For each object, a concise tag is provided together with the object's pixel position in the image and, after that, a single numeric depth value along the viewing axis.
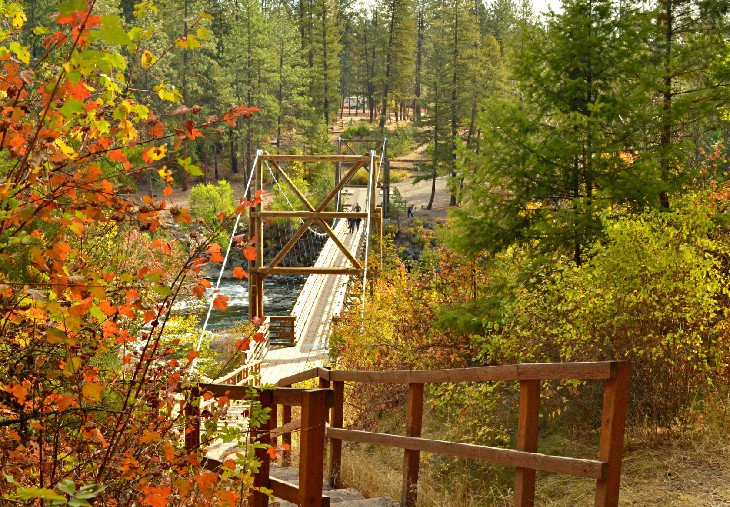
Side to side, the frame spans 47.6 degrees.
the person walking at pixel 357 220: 37.10
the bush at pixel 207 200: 37.31
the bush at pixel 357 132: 57.47
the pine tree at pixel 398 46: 58.28
